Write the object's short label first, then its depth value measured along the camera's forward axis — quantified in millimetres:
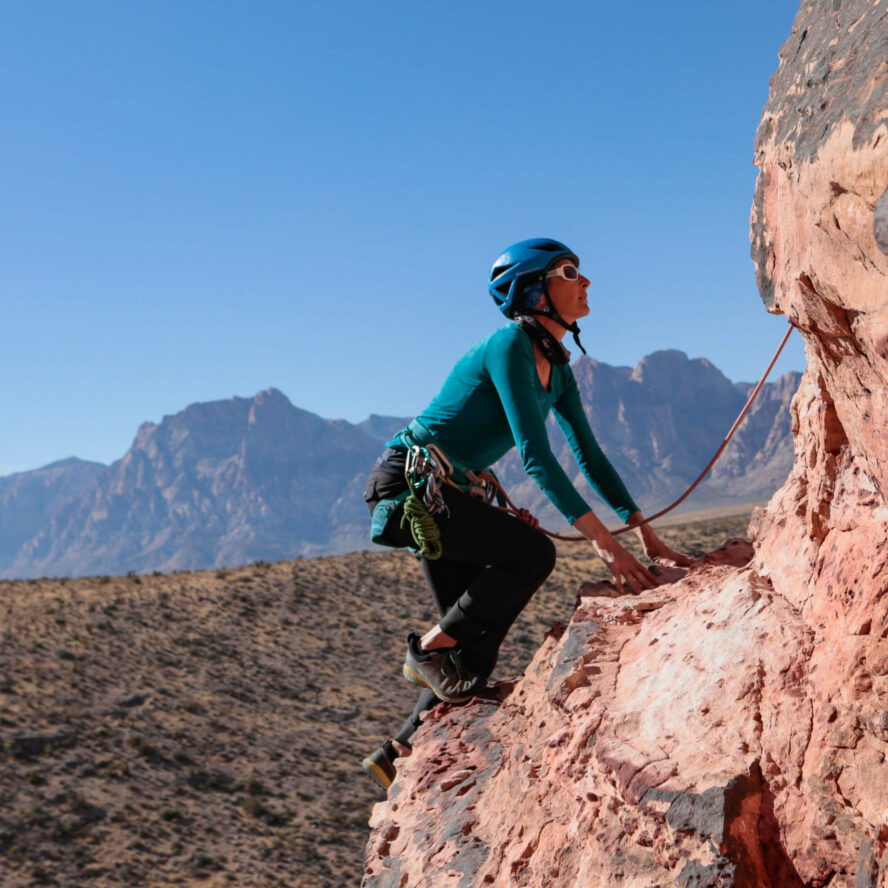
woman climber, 4145
